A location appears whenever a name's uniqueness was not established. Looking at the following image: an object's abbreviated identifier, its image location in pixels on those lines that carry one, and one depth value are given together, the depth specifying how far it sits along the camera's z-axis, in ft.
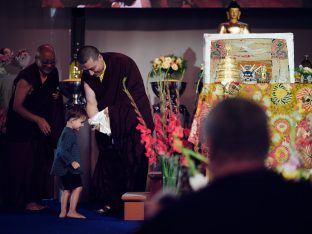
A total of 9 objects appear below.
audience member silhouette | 5.39
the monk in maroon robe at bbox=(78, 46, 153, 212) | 20.46
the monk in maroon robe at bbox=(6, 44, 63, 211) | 22.64
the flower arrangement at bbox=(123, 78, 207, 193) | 13.22
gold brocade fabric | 16.51
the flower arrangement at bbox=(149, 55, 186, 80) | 24.36
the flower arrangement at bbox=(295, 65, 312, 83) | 19.47
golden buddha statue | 24.33
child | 19.92
